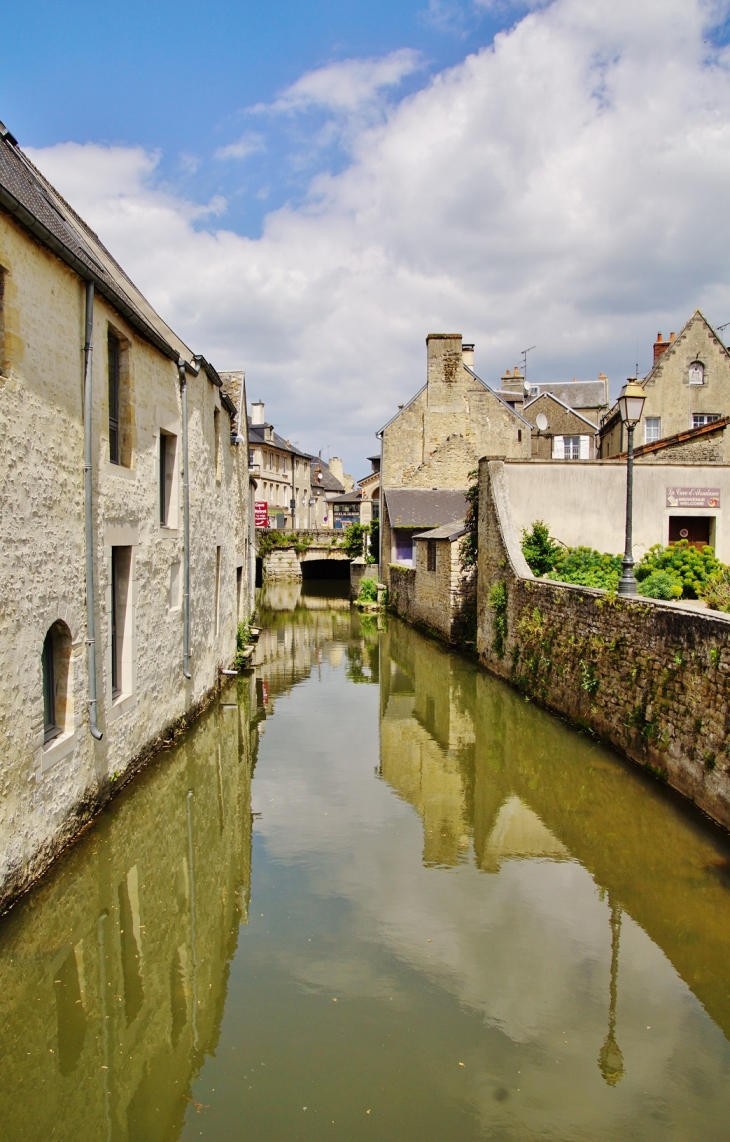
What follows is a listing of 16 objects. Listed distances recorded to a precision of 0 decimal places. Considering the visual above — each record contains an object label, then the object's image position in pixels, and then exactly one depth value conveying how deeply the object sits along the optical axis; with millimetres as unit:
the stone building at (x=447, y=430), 33250
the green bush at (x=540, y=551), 16172
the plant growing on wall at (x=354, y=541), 43031
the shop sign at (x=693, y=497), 17750
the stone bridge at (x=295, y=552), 46406
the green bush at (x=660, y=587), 13531
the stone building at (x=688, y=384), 30797
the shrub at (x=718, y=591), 10641
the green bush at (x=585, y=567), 14680
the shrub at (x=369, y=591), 32781
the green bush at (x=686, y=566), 14391
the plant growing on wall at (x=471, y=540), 18717
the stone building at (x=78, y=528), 5613
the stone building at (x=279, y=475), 54750
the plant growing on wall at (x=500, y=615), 15539
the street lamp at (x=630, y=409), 10508
